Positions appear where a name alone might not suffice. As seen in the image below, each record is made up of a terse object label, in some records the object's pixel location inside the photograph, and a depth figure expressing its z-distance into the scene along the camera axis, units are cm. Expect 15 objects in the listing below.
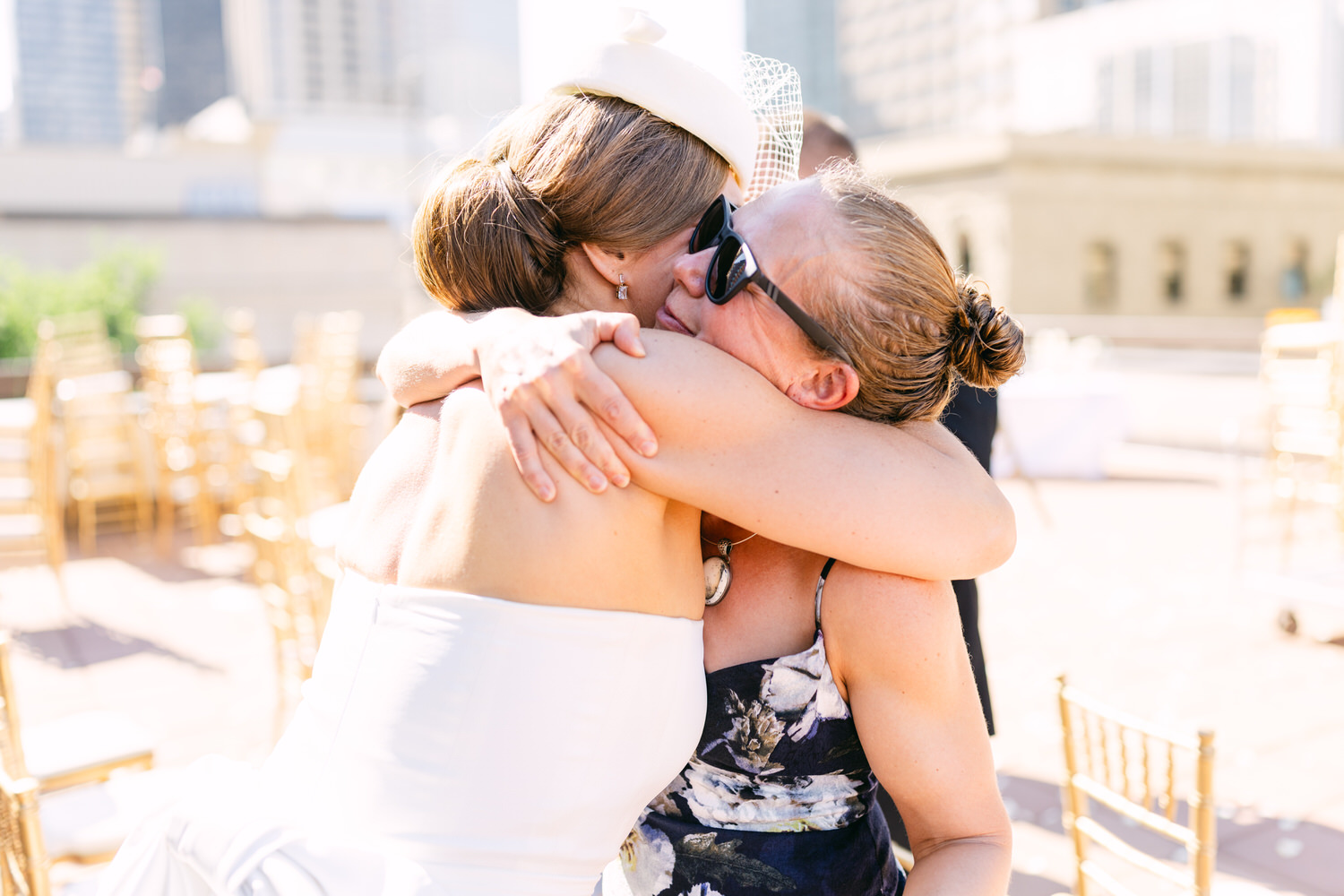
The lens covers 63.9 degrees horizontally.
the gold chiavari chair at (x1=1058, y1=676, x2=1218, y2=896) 169
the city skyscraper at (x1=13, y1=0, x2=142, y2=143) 12988
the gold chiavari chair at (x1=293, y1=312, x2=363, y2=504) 817
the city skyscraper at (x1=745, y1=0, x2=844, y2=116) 11138
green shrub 1133
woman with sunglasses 124
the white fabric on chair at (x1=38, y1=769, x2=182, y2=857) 234
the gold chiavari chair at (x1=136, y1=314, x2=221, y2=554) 795
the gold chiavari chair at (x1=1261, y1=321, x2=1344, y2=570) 630
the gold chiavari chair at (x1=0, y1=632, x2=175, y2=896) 170
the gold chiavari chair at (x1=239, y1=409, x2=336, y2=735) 384
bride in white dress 113
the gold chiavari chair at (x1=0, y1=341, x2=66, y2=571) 594
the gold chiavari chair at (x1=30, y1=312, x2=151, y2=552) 771
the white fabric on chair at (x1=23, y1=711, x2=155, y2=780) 270
